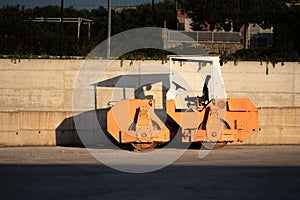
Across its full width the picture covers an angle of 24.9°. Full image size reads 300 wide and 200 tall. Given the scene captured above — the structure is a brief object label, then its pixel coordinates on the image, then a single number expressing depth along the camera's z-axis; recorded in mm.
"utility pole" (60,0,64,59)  25570
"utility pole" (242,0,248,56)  26983
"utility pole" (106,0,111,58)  25356
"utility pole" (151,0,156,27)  26453
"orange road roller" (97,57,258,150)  18891
